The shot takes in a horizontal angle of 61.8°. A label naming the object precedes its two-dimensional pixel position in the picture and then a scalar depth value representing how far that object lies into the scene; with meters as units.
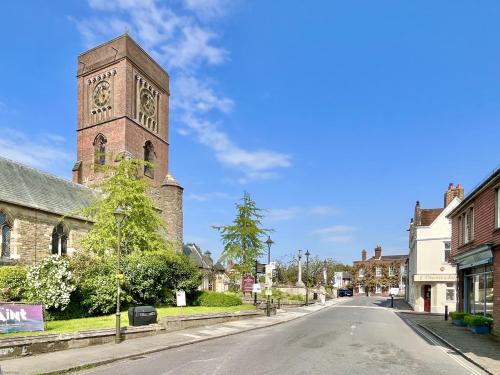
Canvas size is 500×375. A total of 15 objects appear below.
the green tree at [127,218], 25.05
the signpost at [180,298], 24.98
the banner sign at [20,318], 13.76
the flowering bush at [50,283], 18.64
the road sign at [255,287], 28.77
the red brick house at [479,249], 18.08
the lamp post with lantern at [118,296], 15.18
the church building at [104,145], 29.09
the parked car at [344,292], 78.38
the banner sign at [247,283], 30.29
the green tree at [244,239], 35.34
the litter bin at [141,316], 17.53
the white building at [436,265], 37.59
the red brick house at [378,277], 85.44
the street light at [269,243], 32.12
